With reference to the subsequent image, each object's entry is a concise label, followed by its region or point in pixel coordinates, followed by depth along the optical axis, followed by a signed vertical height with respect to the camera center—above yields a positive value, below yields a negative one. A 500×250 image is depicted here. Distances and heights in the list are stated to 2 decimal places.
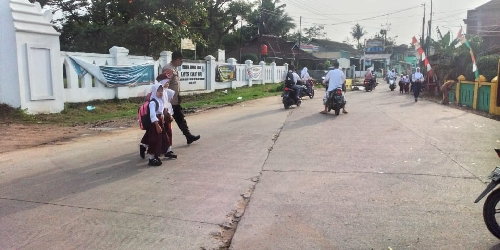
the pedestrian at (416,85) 19.70 -0.35
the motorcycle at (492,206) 3.85 -1.20
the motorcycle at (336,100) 13.25 -0.69
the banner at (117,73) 14.83 +0.30
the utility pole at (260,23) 44.62 +6.10
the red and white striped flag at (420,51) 23.88 +1.52
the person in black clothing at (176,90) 7.61 -0.19
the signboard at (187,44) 22.28 +1.94
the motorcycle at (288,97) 15.77 -0.68
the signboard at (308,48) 58.05 +4.39
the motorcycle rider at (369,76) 29.06 +0.14
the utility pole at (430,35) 36.11 +3.58
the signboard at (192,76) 21.22 +0.20
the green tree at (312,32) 78.31 +8.74
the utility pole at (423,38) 42.00 +3.99
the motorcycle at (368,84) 29.06 -0.41
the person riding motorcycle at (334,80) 13.57 -0.05
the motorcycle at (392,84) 29.75 -0.44
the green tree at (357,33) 90.12 +9.75
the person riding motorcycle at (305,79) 20.23 -0.02
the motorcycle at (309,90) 19.07 -0.53
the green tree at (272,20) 49.72 +7.31
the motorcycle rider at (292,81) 15.79 -0.08
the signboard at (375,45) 78.62 +6.54
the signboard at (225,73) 24.98 +0.40
